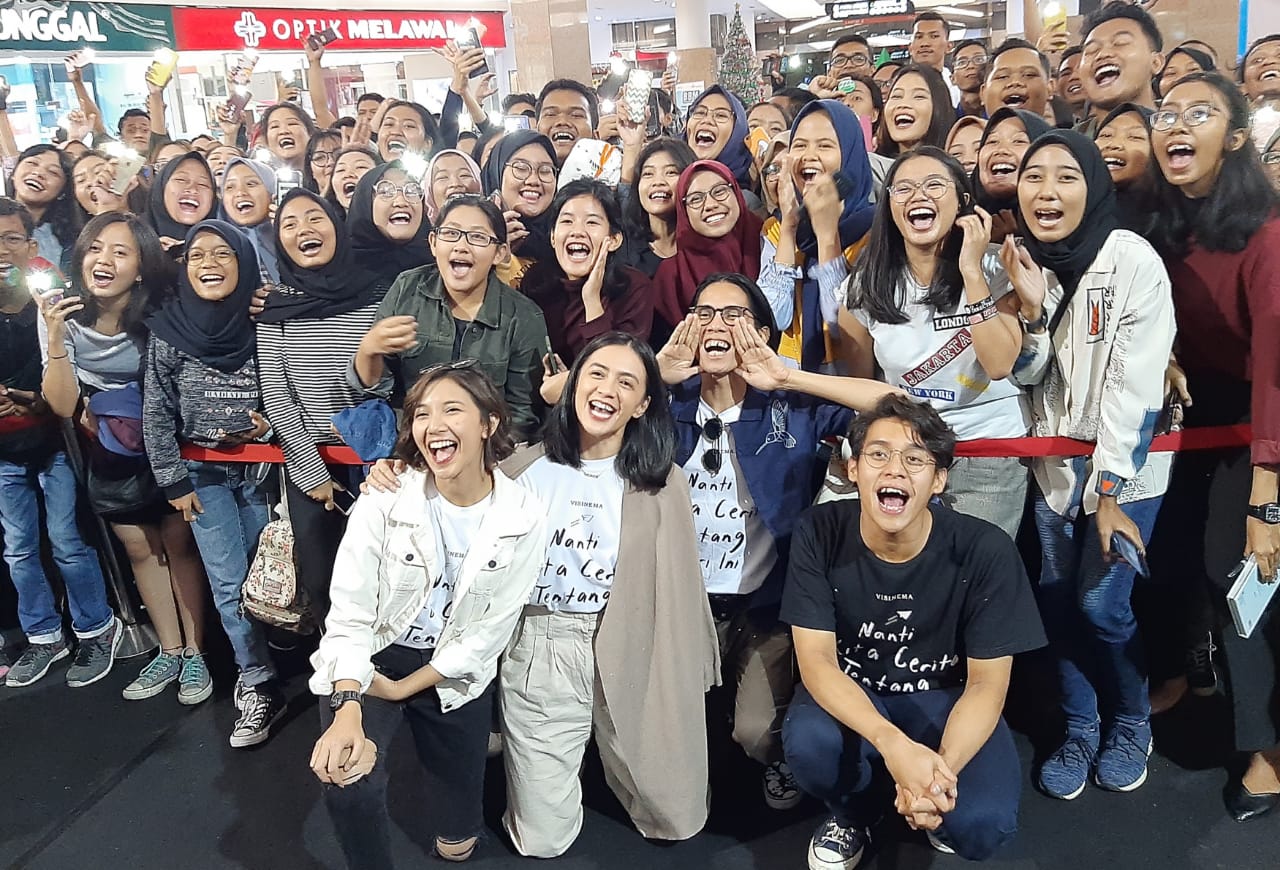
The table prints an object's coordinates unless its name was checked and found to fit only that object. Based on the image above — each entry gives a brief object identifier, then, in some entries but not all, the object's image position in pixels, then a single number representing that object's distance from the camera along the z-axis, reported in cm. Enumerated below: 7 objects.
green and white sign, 1011
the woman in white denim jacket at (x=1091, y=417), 244
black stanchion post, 379
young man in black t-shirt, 229
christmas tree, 1027
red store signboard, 1248
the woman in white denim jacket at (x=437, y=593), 242
